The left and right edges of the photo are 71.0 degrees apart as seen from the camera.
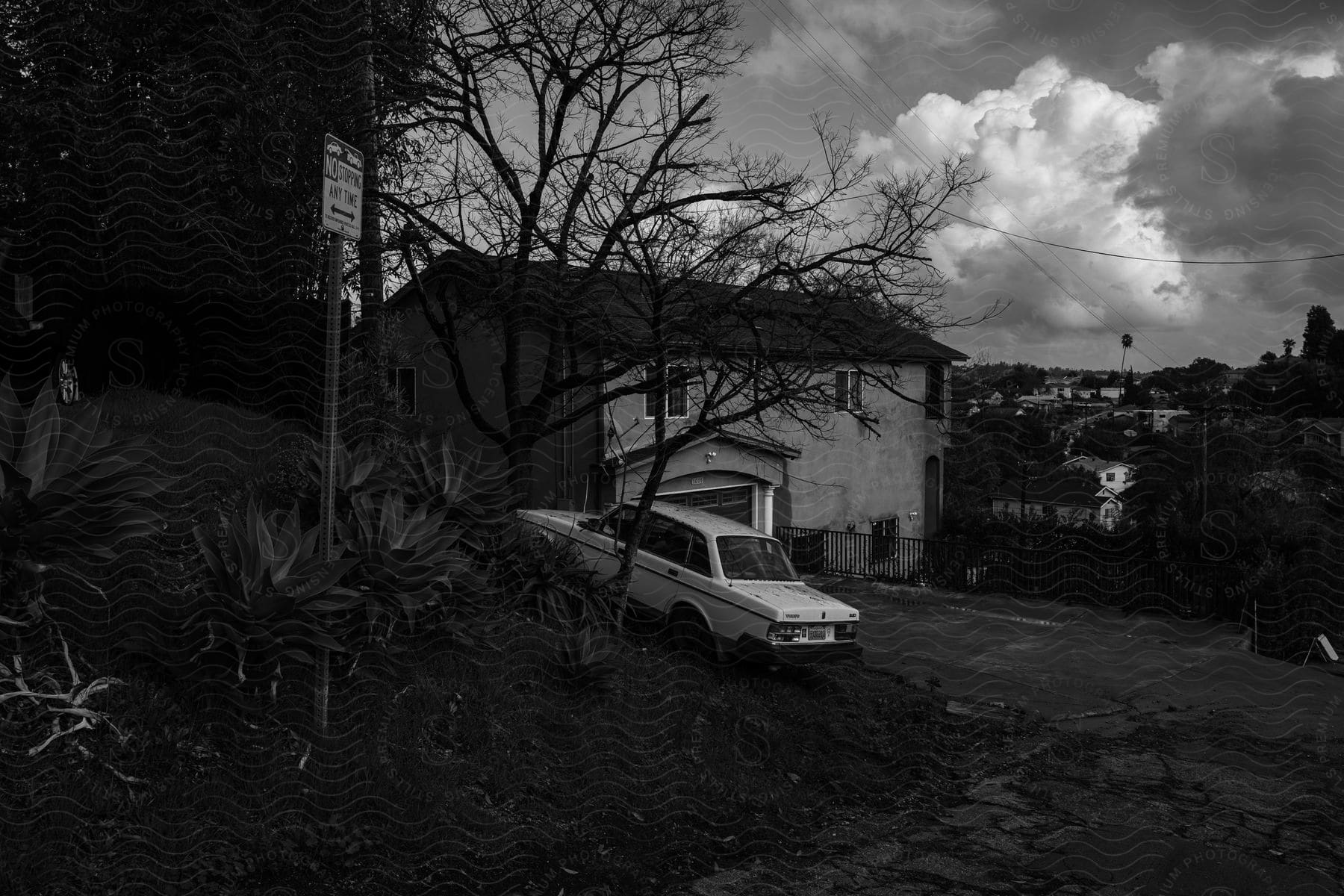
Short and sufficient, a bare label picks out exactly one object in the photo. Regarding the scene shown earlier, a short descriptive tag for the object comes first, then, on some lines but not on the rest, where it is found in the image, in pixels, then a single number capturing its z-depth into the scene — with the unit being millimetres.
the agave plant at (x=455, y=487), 7707
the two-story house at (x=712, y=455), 17875
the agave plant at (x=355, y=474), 6763
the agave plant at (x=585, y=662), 6633
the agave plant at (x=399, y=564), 5840
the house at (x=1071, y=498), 54188
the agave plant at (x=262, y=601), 4805
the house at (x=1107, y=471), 68212
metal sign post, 4016
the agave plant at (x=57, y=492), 4633
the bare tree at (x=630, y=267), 8250
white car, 8438
